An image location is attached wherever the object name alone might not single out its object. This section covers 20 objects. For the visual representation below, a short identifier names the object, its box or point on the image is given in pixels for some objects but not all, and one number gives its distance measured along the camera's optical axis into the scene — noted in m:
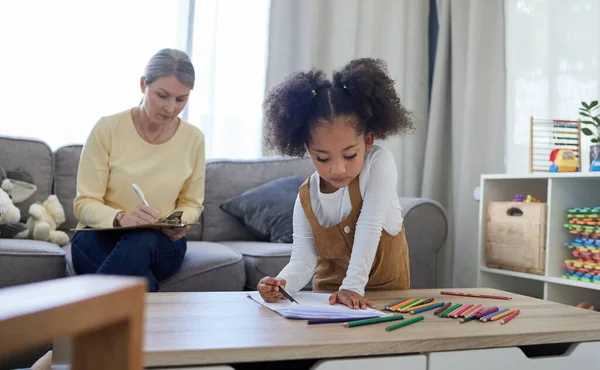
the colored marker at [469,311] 1.21
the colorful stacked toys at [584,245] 2.28
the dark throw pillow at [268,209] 2.54
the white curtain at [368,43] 3.20
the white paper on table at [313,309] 1.12
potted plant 2.34
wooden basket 2.46
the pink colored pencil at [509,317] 1.17
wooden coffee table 0.88
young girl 1.42
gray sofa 1.92
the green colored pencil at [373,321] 1.07
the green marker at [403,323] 1.05
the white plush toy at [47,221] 2.21
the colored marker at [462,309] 1.20
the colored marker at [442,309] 1.23
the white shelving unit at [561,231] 2.43
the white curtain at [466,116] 3.15
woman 1.81
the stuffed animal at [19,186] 2.28
